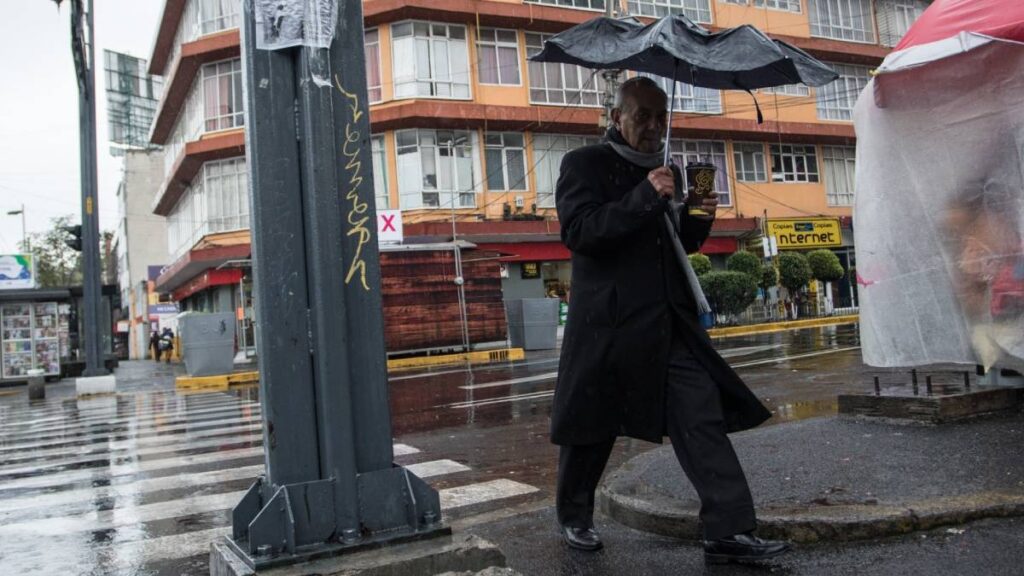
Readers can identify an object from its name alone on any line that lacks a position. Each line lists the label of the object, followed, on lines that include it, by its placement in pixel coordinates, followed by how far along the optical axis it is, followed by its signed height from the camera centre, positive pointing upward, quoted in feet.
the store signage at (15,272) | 83.05 +9.81
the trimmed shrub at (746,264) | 83.71 +5.09
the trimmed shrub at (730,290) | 78.79 +2.31
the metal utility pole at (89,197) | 55.01 +11.57
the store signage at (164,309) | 141.56 +7.99
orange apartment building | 89.15 +24.70
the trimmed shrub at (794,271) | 86.02 +4.07
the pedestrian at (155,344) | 139.36 +1.80
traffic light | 57.00 +8.91
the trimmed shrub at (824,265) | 89.45 +4.61
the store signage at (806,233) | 110.63 +10.54
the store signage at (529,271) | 97.04 +6.92
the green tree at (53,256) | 185.88 +25.71
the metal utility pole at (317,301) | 8.50 +0.46
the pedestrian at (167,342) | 130.82 +1.90
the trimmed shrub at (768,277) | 84.79 +3.57
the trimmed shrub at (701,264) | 81.30 +5.27
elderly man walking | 9.92 -0.38
